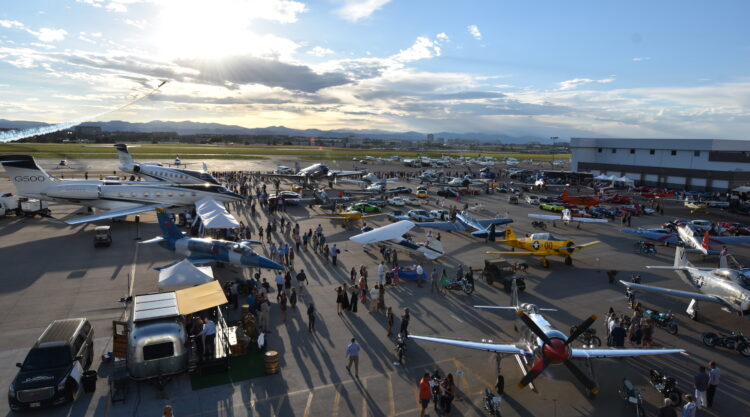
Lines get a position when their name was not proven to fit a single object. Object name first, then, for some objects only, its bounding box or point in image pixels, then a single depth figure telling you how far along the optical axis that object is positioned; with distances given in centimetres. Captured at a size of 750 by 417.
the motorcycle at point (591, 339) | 1375
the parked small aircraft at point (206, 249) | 1997
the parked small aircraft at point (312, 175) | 5543
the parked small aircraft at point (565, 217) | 3254
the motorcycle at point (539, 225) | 3441
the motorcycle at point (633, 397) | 1045
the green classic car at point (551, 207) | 4197
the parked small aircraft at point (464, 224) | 3006
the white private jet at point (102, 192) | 3017
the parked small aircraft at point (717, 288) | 1549
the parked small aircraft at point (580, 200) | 4519
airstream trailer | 1123
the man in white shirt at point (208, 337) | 1278
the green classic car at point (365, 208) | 3731
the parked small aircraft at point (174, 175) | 4169
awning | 1357
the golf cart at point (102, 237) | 2539
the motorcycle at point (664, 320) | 1550
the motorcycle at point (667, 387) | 1122
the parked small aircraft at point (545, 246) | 2298
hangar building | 5903
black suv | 1023
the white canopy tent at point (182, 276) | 1578
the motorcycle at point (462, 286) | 1900
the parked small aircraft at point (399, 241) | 2356
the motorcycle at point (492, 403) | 1053
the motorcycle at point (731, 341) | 1394
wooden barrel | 1236
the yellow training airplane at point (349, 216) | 3222
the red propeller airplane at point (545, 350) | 1088
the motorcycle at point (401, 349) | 1310
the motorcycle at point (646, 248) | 2712
